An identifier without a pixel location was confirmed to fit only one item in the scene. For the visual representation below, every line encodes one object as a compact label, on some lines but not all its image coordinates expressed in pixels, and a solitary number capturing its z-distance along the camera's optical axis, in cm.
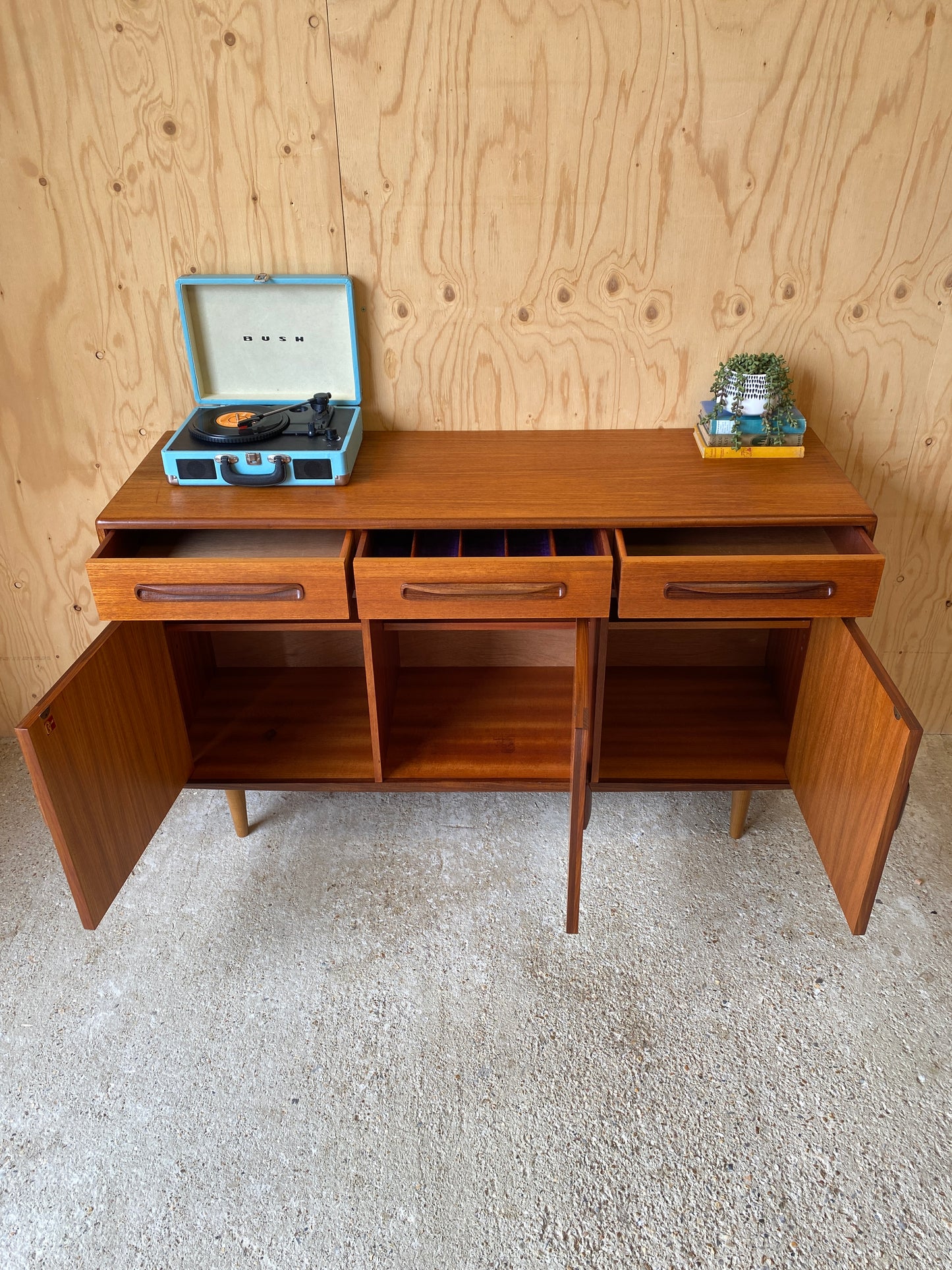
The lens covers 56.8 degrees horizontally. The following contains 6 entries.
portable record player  156
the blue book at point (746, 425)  163
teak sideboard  137
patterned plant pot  161
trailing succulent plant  162
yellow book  164
